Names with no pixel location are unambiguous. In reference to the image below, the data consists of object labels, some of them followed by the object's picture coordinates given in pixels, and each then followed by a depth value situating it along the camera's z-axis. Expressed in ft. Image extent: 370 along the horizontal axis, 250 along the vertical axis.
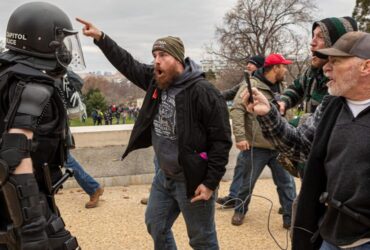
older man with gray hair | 7.06
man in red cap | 16.25
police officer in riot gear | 7.24
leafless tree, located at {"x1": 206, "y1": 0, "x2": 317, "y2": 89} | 123.03
